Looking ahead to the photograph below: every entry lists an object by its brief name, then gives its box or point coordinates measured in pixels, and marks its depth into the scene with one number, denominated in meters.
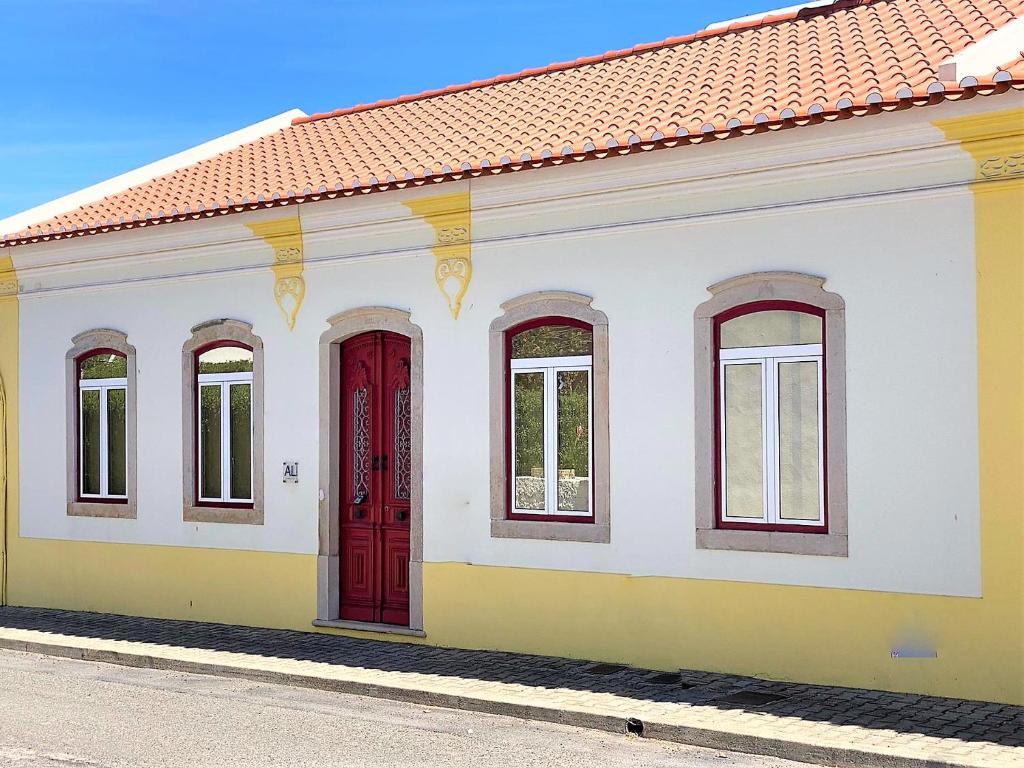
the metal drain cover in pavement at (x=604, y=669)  9.27
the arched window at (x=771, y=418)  8.91
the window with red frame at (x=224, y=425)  12.14
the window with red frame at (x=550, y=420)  10.05
